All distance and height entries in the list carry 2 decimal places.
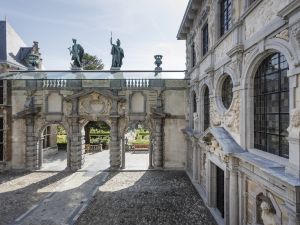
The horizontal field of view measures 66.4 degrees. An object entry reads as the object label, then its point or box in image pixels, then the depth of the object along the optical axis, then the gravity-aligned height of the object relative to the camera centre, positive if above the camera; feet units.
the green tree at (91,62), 107.34 +24.13
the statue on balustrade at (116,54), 60.97 +15.62
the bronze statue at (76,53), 60.85 +15.93
